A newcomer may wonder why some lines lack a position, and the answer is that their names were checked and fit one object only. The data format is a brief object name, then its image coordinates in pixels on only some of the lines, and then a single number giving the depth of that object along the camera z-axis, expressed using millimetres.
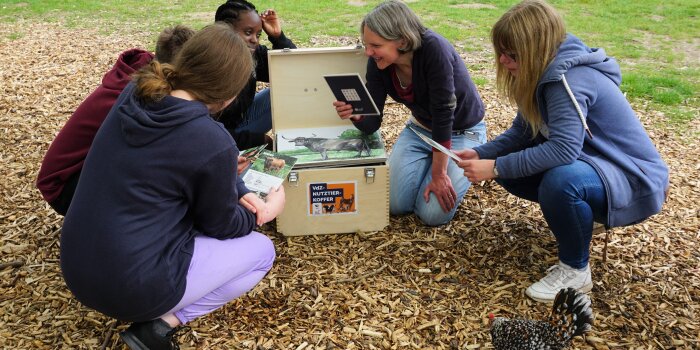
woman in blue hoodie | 2818
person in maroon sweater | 2830
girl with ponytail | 2168
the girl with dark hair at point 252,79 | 3812
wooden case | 3494
